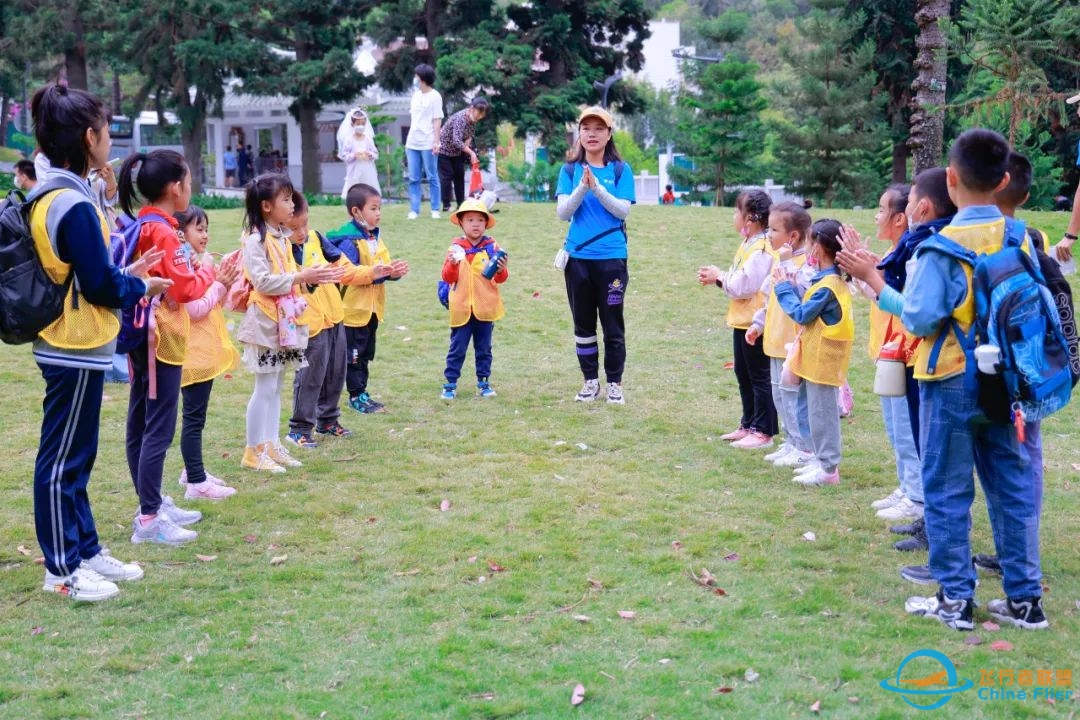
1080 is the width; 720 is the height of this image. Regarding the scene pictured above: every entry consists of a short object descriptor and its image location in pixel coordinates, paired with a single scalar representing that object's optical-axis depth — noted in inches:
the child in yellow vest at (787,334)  259.4
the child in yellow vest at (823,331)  235.6
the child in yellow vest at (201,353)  227.3
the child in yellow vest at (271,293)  246.8
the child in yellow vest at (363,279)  300.5
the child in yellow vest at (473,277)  324.5
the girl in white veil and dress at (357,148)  564.1
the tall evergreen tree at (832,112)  992.2
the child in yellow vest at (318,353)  272.1
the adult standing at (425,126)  585.3
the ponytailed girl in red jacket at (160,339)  211.3
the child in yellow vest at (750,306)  274.1
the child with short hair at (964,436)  161.5
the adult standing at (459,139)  565.0
